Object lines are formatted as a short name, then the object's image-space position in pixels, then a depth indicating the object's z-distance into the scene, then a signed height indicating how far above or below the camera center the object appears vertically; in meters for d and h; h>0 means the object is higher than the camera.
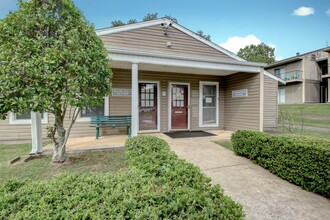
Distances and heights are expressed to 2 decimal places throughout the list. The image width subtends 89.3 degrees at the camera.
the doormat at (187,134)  6.28 -1.08
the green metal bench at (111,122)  5.83 -0.51
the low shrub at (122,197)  1.09 -0.68
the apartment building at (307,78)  18.09 +3.20
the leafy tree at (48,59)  2.92 +0.89
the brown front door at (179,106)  7.30 +0.04
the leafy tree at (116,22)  23.42 +12.09
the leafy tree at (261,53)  33.81 +11.20
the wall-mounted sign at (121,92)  6.48 +0.60
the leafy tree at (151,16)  25.19 +13.87
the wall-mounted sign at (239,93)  7.00 +0.61
